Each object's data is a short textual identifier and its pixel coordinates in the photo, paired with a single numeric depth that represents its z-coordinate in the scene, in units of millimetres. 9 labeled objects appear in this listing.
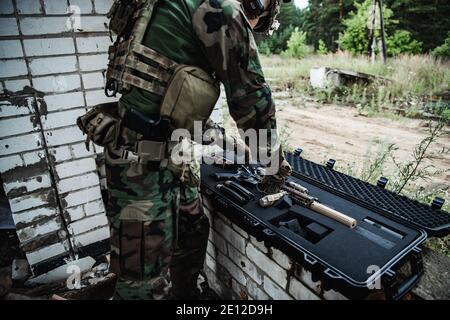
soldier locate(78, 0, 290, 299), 1252
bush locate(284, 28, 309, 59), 23375
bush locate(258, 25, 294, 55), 33934
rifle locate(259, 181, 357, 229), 1418
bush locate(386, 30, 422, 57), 16953
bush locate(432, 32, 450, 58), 11547
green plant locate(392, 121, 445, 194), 2580
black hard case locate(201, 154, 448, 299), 1098
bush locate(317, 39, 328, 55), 19228
